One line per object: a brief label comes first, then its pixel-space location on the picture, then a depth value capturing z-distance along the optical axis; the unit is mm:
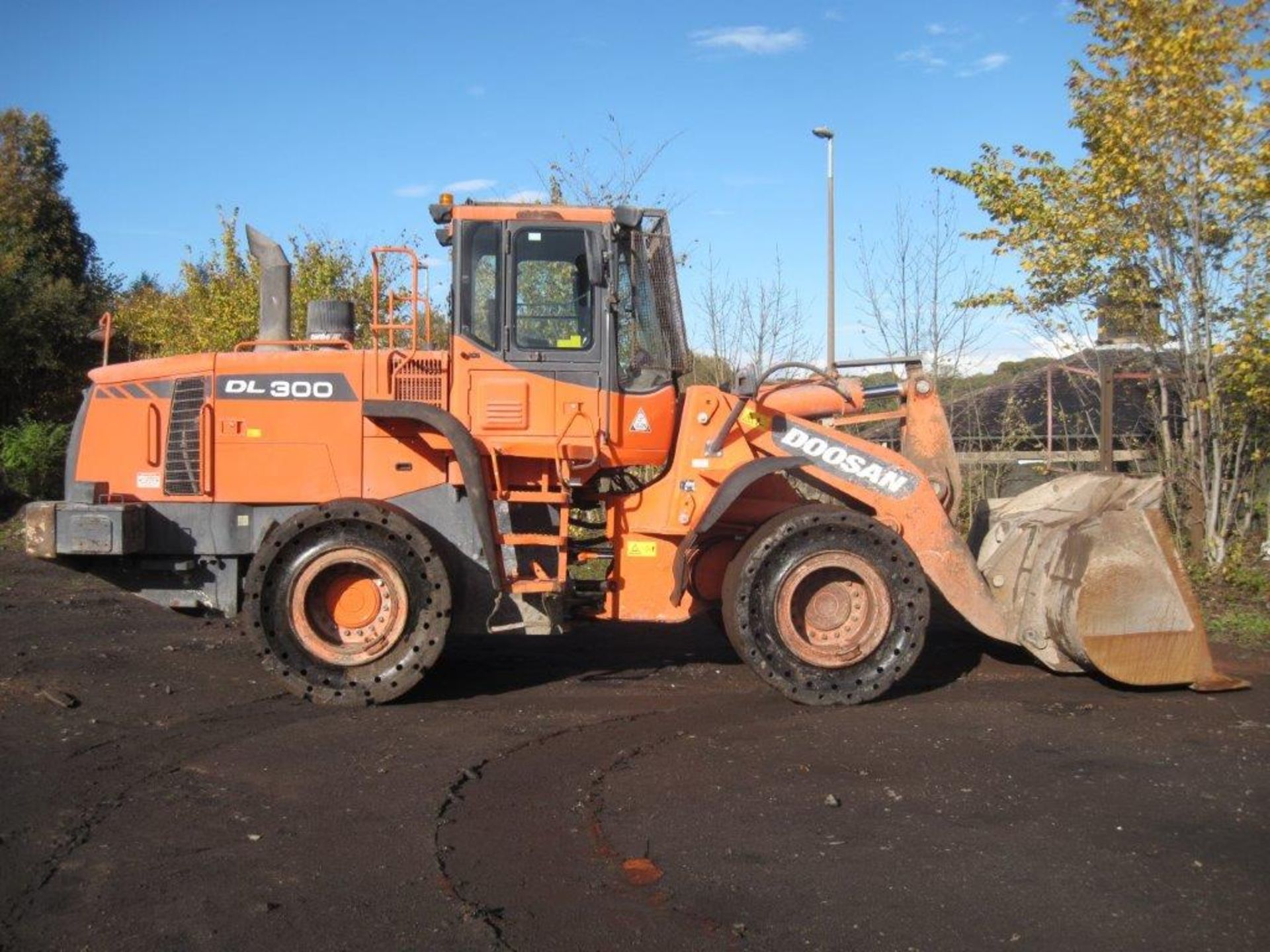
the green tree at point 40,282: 20328
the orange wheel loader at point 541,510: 7039
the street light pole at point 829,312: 17203
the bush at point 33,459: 17953
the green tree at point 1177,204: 10227
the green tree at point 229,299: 17328
